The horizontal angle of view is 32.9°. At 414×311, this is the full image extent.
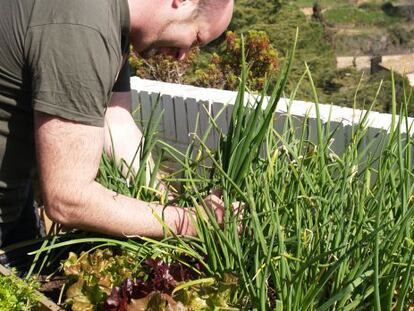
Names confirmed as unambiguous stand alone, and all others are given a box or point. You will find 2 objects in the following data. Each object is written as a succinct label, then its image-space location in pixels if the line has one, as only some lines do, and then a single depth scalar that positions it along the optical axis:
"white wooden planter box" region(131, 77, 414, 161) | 2.96
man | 1.43
